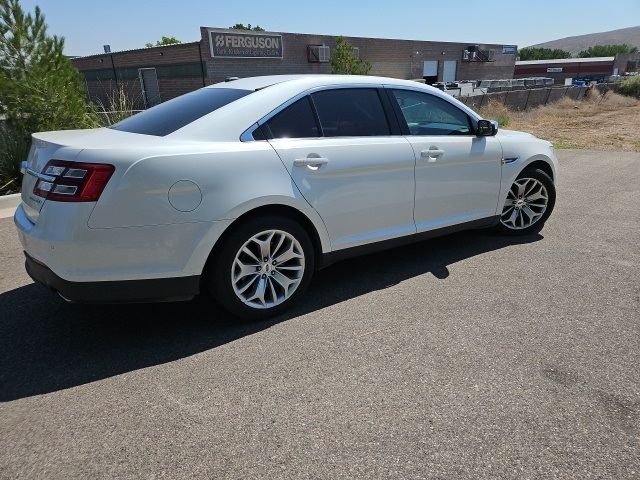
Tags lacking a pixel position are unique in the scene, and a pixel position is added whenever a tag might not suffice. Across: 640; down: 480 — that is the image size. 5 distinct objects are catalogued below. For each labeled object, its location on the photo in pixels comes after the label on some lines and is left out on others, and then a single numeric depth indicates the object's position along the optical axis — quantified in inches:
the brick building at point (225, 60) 1352.1
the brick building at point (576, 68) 3481.8
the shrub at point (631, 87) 1425.9
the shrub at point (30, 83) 300.2
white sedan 110.2
